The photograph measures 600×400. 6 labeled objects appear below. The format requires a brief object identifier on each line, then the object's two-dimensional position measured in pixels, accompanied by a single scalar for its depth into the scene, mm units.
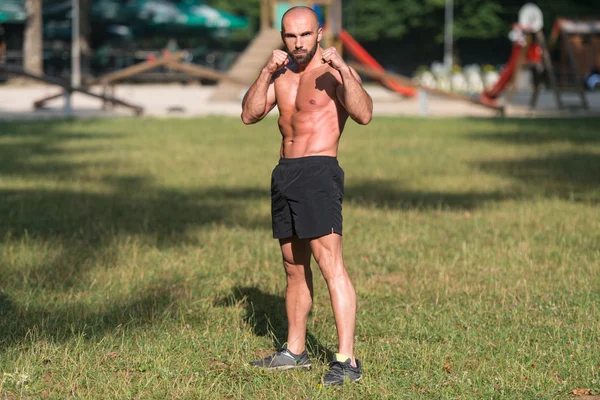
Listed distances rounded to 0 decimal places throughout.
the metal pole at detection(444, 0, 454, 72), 65438
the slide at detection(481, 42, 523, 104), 33559
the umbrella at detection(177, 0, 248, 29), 51062
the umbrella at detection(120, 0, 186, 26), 49906
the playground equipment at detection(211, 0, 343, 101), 32344
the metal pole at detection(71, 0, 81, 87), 44406
